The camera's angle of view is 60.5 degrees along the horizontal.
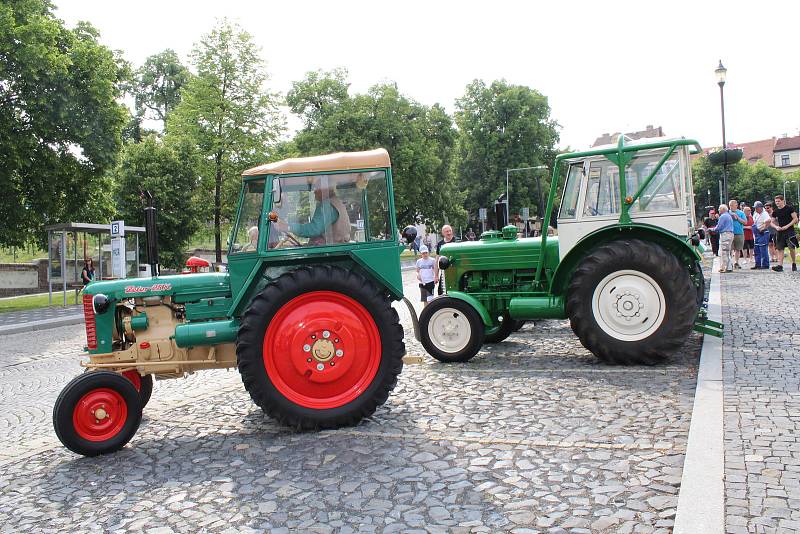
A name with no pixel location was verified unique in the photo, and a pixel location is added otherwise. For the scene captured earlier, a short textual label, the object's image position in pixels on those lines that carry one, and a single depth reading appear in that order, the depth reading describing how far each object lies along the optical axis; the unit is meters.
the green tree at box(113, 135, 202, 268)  29.86
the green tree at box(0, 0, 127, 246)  19.17
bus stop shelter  20.00
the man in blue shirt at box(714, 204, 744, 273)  17.22
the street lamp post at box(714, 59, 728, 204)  23.94
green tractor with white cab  7.29
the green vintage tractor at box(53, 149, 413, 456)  5.21
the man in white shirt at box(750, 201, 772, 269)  17.44
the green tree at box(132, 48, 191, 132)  56.50
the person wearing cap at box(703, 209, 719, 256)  21.91
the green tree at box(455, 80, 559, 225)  55.56
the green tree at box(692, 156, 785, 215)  88.00
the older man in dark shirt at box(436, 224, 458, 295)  12.52
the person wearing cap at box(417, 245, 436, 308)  12.48
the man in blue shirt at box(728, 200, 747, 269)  17.99
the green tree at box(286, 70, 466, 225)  46.44
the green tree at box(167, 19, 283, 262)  30.87
